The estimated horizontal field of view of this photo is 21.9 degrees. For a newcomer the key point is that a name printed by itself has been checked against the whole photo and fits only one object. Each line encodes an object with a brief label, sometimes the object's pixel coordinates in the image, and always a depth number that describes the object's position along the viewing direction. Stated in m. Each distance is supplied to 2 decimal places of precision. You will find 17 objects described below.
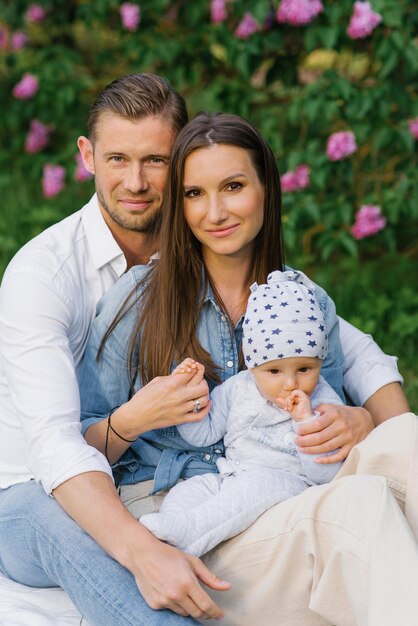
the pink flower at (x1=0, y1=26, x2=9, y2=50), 6.20
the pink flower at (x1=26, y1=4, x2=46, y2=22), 6.00
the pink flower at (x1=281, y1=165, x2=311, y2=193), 4.96
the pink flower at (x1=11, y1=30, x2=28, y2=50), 6.12
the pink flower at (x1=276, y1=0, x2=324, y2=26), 4.83
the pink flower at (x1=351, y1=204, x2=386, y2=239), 4.96
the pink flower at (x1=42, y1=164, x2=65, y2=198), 5.98
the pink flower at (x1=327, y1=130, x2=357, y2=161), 4.90
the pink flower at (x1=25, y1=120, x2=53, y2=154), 6.25
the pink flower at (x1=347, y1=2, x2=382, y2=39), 4.66
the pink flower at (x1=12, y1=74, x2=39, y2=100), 5.95
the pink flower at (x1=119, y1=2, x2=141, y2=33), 5.45
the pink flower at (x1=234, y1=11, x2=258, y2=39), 4.99
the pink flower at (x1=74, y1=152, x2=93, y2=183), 5.51
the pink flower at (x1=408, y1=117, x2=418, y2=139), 4.84
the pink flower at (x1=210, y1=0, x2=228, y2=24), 5.13
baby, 2.76
